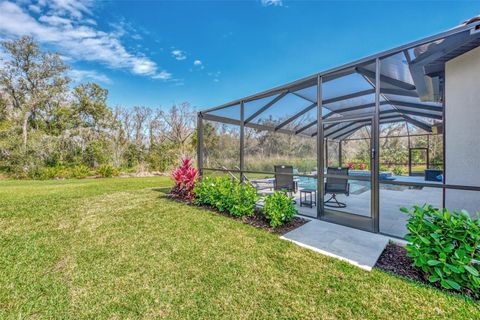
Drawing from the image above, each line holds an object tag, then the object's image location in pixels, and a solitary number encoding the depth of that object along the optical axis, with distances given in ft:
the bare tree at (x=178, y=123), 59.26
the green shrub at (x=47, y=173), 40.16
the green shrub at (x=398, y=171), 36.58
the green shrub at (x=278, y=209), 13.61
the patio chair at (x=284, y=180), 18.93
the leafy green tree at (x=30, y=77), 48.66
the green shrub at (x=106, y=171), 43.14
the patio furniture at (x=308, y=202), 17.46
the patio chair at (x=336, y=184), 15.87
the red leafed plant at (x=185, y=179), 21.77
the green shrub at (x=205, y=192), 18.72
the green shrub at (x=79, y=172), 42.04
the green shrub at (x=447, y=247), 7.25
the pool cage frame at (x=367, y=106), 9.85
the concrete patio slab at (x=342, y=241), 9.82
